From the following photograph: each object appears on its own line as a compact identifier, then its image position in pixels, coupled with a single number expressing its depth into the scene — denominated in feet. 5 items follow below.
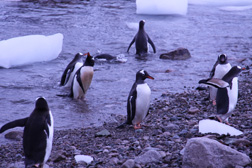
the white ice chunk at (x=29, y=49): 51.42
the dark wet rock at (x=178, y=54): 57.57
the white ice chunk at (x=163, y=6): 89.04
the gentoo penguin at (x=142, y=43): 61.31
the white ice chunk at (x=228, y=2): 107.45
